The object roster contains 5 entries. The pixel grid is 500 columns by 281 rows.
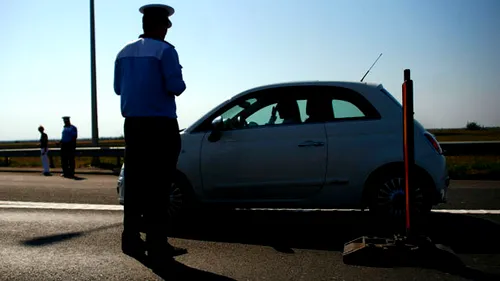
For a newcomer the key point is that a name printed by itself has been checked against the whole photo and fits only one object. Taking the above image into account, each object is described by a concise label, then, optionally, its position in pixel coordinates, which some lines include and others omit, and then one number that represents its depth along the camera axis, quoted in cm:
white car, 535
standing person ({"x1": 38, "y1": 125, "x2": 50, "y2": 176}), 1573
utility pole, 1873
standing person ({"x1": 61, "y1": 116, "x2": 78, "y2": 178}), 1509
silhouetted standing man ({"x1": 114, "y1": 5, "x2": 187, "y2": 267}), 400
